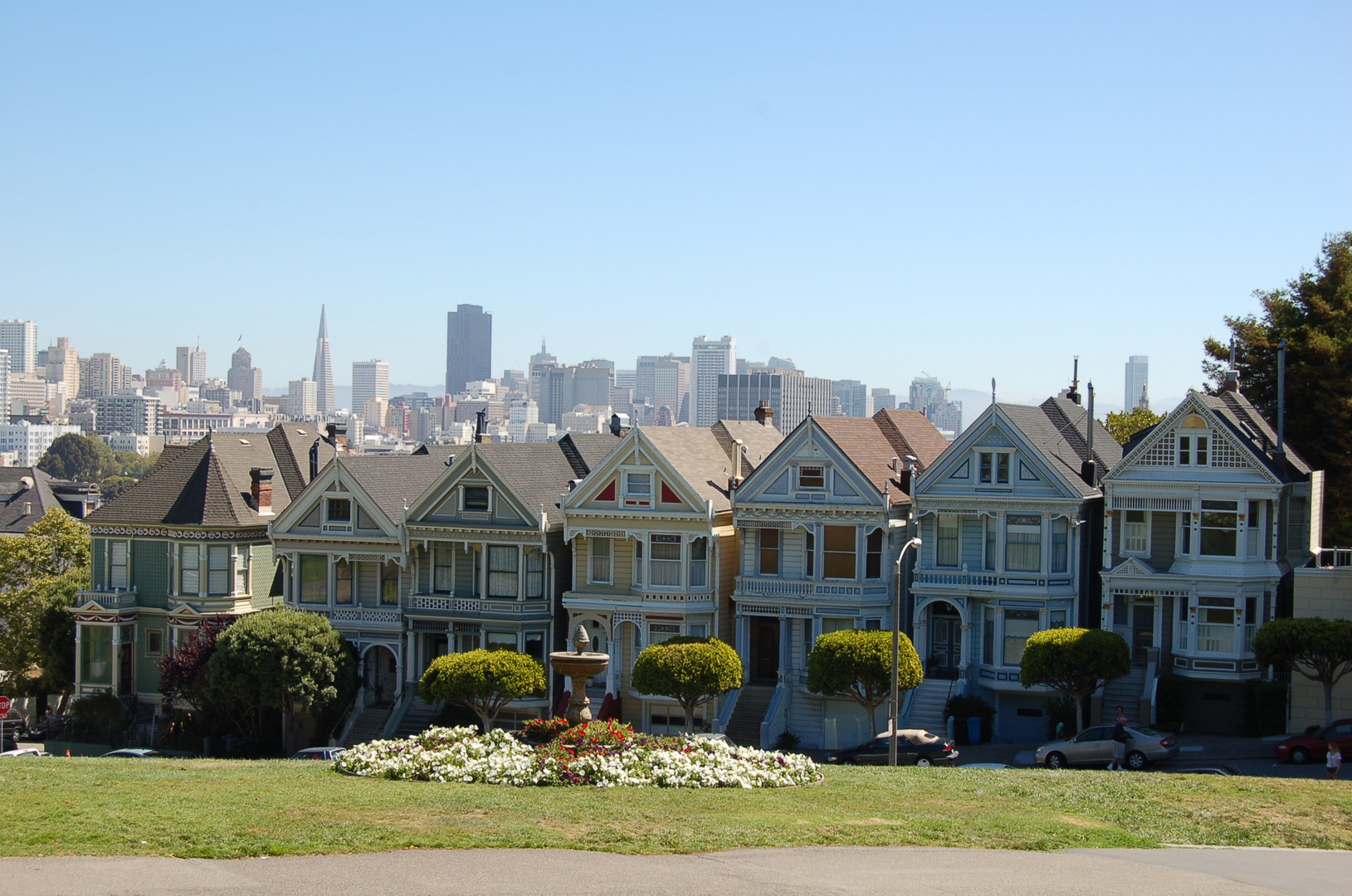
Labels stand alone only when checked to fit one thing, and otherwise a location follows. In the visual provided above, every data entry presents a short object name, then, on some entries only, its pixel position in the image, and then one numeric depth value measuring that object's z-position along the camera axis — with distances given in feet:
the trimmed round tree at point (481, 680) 143.95
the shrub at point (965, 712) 142.82
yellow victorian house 153.07
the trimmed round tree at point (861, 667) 135.23
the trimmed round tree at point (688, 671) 138.72
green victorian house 171.94
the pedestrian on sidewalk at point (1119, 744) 122.31
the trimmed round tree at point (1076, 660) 133.49
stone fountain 103.35
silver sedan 123.44
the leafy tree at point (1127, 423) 218.38
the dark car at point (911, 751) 125.80
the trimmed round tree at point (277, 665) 152.66
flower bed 91.35
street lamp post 114.62
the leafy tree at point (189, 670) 159.22
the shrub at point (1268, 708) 136.67
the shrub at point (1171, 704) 138.31
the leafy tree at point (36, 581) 188.68
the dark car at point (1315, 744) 122.11
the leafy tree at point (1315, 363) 158.81
